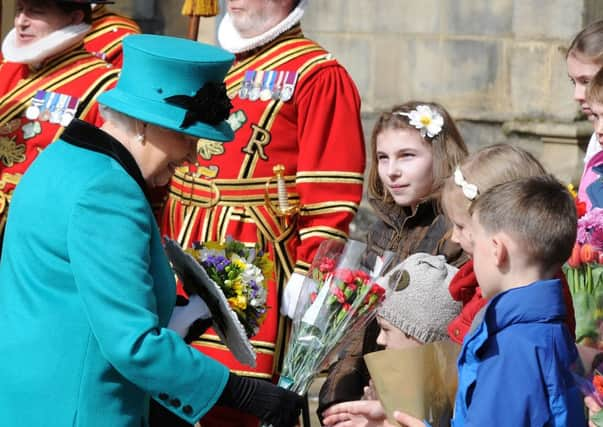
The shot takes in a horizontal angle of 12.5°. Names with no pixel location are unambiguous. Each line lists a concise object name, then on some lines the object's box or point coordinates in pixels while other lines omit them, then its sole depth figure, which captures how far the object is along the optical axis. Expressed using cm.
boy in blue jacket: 609
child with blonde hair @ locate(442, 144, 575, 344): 711
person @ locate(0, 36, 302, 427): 627
